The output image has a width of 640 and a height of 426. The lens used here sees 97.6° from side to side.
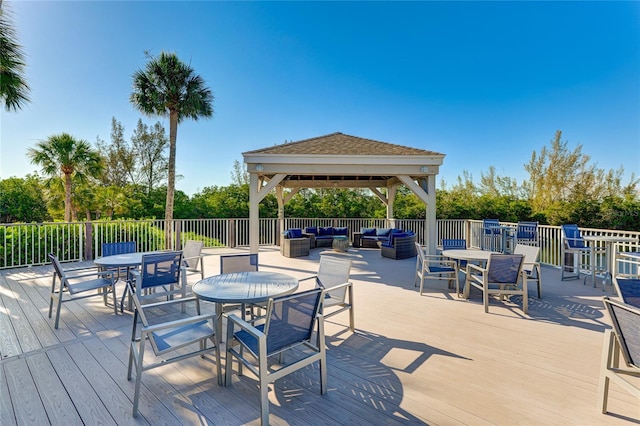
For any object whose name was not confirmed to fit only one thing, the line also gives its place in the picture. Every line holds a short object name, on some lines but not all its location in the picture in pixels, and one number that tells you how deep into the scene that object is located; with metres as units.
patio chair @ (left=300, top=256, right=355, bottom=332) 3.32
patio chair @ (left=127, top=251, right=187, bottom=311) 3.64
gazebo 7.54
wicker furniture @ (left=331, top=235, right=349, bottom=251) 10.16
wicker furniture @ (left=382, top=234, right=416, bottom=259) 8.73
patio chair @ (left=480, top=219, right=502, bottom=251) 9.40
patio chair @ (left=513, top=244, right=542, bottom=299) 4.68
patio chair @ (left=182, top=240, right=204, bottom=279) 5.10
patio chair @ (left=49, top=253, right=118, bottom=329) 3.58
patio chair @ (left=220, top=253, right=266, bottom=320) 3.75
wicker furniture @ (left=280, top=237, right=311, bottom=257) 9.13
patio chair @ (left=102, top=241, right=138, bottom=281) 4.73
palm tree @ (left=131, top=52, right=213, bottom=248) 8.95
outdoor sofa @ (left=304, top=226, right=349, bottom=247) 11.41
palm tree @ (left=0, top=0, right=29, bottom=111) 4.93
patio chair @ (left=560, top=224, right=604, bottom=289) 6.11
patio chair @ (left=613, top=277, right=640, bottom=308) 2.40
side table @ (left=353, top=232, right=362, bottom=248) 11.52
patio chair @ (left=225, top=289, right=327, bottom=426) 1.83
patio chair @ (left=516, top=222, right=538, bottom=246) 8.30
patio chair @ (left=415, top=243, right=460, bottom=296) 4.93
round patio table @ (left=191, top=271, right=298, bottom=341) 2.45
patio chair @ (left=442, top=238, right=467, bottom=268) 5.92
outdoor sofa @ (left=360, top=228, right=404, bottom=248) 10.85
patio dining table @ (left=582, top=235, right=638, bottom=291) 5.40
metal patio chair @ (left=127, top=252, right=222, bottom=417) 2.04
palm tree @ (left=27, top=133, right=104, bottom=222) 10.25
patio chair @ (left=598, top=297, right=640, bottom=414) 1.73
